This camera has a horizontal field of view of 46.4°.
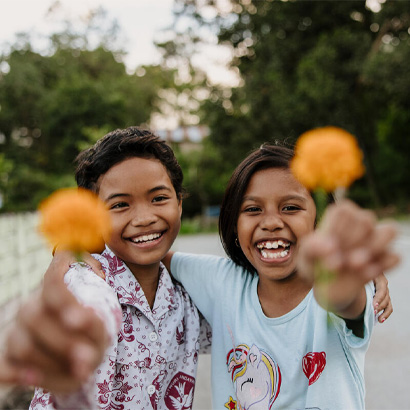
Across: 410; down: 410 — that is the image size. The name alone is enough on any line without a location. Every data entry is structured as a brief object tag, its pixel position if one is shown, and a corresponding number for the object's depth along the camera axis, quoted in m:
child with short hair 1.53
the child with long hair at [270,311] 1.38
